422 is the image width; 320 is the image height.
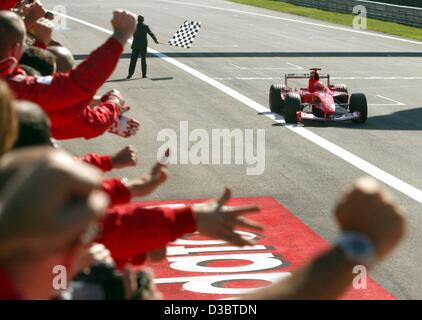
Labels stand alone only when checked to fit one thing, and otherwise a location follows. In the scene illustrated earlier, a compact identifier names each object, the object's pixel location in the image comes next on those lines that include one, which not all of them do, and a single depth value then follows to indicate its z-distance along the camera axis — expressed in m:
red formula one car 39.75
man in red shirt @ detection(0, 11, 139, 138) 10.86
